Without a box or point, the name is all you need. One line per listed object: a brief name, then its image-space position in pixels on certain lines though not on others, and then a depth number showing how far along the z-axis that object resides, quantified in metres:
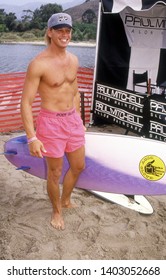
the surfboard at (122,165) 3.72
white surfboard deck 4.10
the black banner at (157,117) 5.59
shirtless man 2.90
